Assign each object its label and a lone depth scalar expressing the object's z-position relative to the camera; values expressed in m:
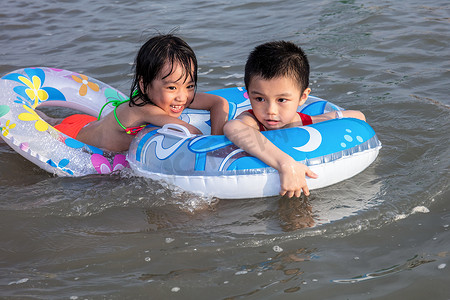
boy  3.40
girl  3.87
